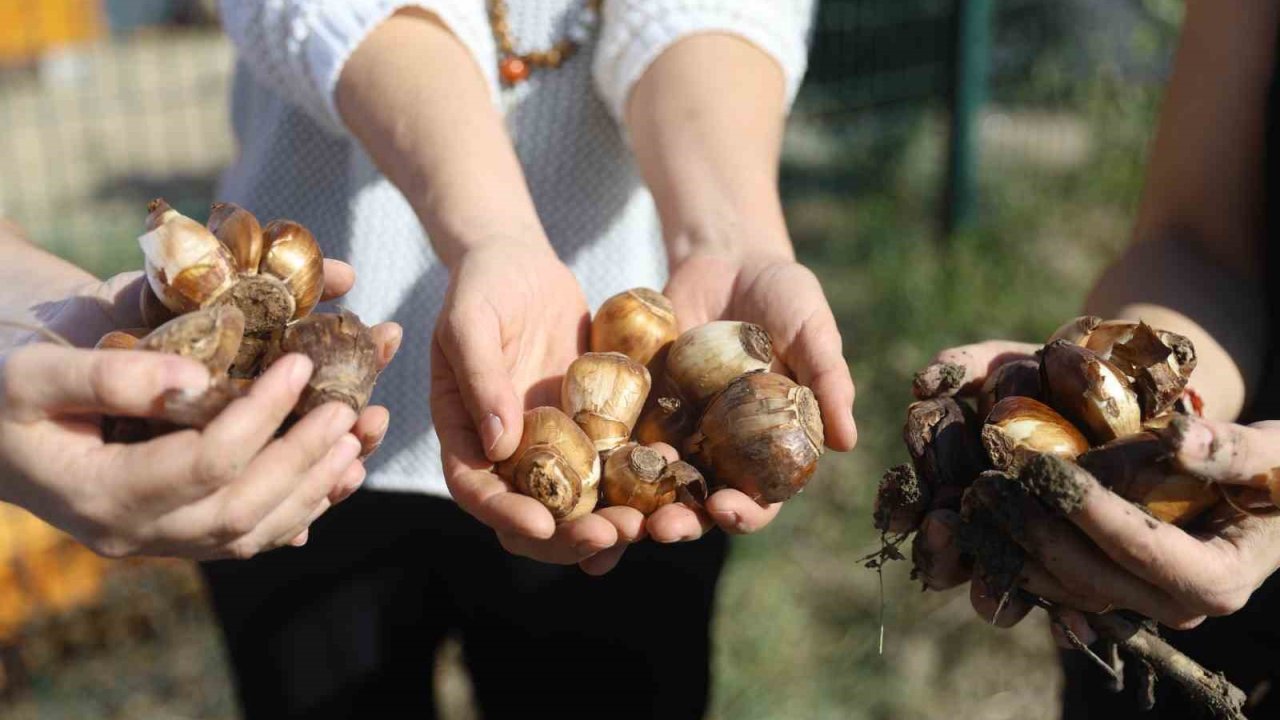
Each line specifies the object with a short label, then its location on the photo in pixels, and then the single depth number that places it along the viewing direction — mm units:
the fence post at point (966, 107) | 1565
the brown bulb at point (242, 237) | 548
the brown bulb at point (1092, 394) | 533
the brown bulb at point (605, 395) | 577
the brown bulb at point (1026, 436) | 524
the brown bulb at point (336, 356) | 504
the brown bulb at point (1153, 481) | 498
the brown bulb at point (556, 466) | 537
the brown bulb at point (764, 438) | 549
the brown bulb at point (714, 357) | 582
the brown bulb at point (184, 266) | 528
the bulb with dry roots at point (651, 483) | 553
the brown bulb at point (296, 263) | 550
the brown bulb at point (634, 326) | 601
